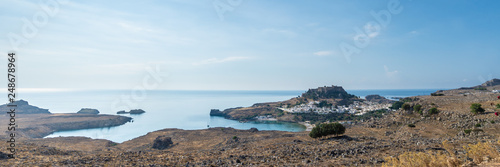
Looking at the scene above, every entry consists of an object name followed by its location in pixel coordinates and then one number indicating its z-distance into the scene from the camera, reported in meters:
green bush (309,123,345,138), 26.66
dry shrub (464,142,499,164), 8.22
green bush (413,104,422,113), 39.35
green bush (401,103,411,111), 41.97
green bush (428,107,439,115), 35.78
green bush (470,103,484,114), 30.43
